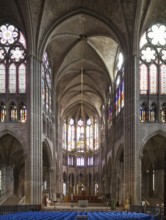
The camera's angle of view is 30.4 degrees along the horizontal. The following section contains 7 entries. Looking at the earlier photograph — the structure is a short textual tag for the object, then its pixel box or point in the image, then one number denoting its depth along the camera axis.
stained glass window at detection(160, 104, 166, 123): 32.23
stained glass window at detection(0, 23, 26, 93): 33.27
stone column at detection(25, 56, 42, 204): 31.19
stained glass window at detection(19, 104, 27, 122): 32.64
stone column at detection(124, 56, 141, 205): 30.76
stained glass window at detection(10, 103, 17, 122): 32.57
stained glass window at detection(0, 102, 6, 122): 32.42
